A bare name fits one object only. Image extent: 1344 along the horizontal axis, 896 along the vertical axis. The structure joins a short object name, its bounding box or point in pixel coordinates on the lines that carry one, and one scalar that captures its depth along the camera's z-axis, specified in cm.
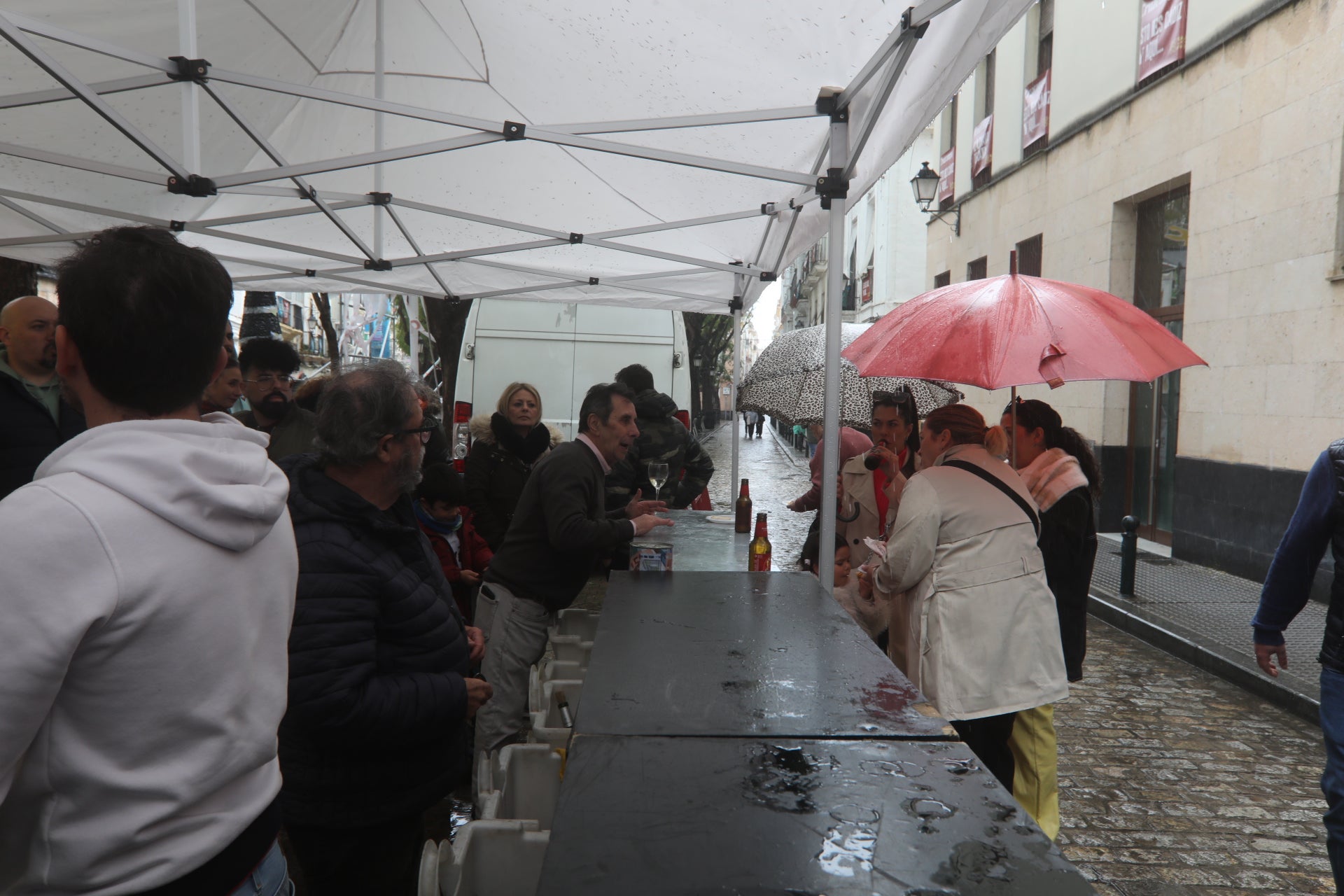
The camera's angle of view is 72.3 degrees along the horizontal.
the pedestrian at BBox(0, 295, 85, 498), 343
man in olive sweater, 405
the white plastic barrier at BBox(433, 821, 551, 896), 244
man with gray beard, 206
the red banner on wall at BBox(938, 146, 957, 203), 1966
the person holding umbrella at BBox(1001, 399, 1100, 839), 380
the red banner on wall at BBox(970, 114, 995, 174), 1748
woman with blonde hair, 580
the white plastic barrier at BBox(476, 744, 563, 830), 304
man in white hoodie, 112
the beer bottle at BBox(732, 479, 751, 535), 525
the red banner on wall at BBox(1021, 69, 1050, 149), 1488
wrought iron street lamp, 1514
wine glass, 490
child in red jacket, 459
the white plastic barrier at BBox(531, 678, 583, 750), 339
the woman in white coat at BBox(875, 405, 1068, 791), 353
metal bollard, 854
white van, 962
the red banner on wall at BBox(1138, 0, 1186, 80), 1092
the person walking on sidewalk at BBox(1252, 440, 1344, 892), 289
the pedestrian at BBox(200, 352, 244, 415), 395
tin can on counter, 393
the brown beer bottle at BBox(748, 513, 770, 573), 414
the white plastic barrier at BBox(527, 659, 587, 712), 414
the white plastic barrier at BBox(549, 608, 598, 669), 442
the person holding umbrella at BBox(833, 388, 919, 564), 510
